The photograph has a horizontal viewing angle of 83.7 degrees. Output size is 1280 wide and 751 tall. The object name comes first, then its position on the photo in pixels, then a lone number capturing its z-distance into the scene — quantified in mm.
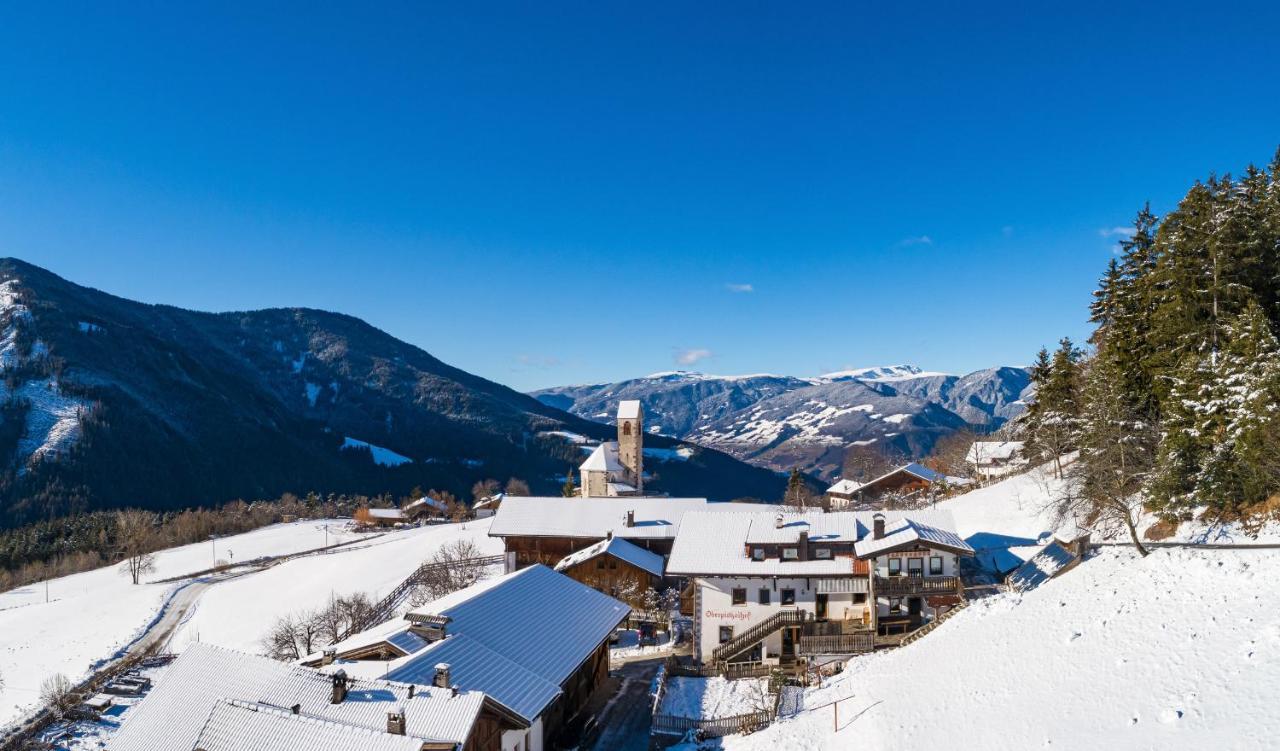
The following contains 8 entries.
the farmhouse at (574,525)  66812
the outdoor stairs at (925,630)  36594
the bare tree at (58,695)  45281
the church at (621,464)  103562
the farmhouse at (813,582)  40688
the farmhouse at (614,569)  58469
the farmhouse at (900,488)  87062
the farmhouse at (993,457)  89312
